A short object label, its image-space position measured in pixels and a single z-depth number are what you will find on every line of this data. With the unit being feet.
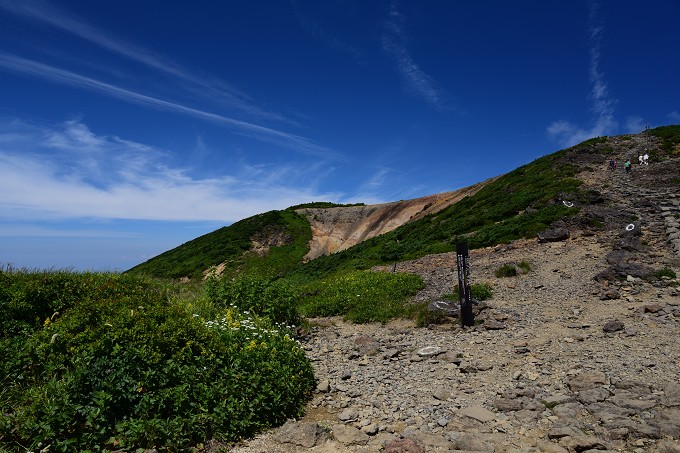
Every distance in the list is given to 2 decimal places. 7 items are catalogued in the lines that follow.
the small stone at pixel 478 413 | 20.42
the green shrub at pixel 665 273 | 42.68
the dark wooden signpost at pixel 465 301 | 37.76
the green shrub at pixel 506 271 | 54.24
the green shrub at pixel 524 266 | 54.90
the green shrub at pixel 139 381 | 17.08
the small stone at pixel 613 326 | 31.99
